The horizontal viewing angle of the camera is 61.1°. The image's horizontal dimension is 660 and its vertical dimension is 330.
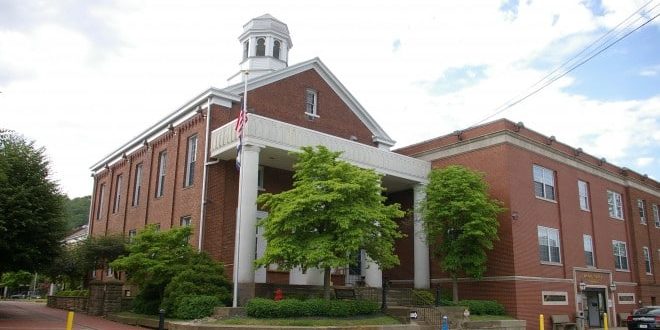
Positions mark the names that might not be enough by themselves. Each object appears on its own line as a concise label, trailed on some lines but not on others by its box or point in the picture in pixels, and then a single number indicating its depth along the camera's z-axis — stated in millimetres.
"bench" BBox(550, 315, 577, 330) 26375
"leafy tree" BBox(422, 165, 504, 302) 24438
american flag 21148
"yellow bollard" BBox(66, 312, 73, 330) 12684
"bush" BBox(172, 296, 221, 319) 18969
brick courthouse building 24562
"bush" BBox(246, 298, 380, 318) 18359
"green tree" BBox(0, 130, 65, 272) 22875
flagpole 20000
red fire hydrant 20481
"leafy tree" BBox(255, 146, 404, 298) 19188
